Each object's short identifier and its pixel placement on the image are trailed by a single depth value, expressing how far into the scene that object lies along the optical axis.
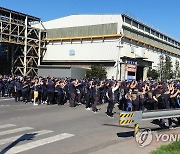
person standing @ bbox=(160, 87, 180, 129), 8.34
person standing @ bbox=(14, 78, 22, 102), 13.65
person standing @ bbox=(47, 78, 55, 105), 12.86
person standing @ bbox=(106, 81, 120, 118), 9.63
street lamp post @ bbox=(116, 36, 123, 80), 33.63
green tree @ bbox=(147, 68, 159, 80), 39.85
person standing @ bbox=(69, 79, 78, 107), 12.14
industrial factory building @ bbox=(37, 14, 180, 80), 34.52
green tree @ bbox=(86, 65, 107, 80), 32.27
